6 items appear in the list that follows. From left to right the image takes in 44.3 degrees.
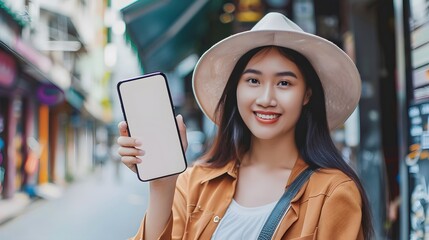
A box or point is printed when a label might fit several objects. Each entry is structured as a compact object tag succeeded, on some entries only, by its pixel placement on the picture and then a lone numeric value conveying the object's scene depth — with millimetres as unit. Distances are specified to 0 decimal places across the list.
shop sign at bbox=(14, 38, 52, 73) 5916
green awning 6121
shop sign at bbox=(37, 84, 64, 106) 11883
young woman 1429
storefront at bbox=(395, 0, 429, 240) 3205
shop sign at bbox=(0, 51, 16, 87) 8102
